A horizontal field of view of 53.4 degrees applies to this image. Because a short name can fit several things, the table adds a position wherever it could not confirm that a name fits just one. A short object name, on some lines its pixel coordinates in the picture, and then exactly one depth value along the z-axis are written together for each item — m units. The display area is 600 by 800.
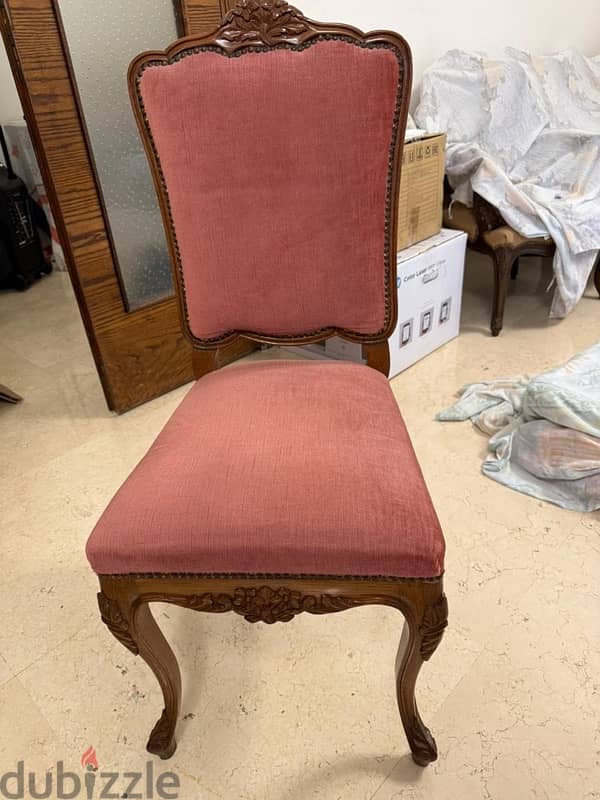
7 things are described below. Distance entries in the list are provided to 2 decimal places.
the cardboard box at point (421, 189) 2.06
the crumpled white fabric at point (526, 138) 2.27
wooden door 1.52
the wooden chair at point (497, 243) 2.22
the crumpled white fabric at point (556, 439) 1.48
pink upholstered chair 0.79
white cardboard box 2.03
